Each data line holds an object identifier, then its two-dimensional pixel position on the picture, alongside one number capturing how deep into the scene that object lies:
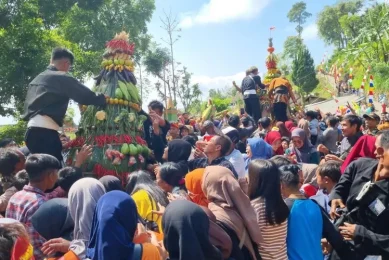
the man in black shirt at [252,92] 10.40
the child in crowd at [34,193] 3.20
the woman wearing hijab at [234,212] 2.97
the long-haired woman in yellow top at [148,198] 3.50
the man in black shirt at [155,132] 6.39
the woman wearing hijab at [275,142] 6.80
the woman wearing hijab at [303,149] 6.16
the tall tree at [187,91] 32.16
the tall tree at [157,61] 26.28
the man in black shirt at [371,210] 2.90
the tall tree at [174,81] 31.47
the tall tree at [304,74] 37.91
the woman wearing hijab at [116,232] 2.50
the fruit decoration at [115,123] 5.06
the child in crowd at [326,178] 4.15
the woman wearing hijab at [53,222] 2.96
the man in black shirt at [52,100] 4.73
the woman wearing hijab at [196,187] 3.31
